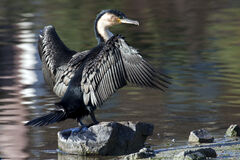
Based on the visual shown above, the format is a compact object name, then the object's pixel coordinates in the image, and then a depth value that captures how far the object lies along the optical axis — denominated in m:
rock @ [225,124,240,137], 13.02
